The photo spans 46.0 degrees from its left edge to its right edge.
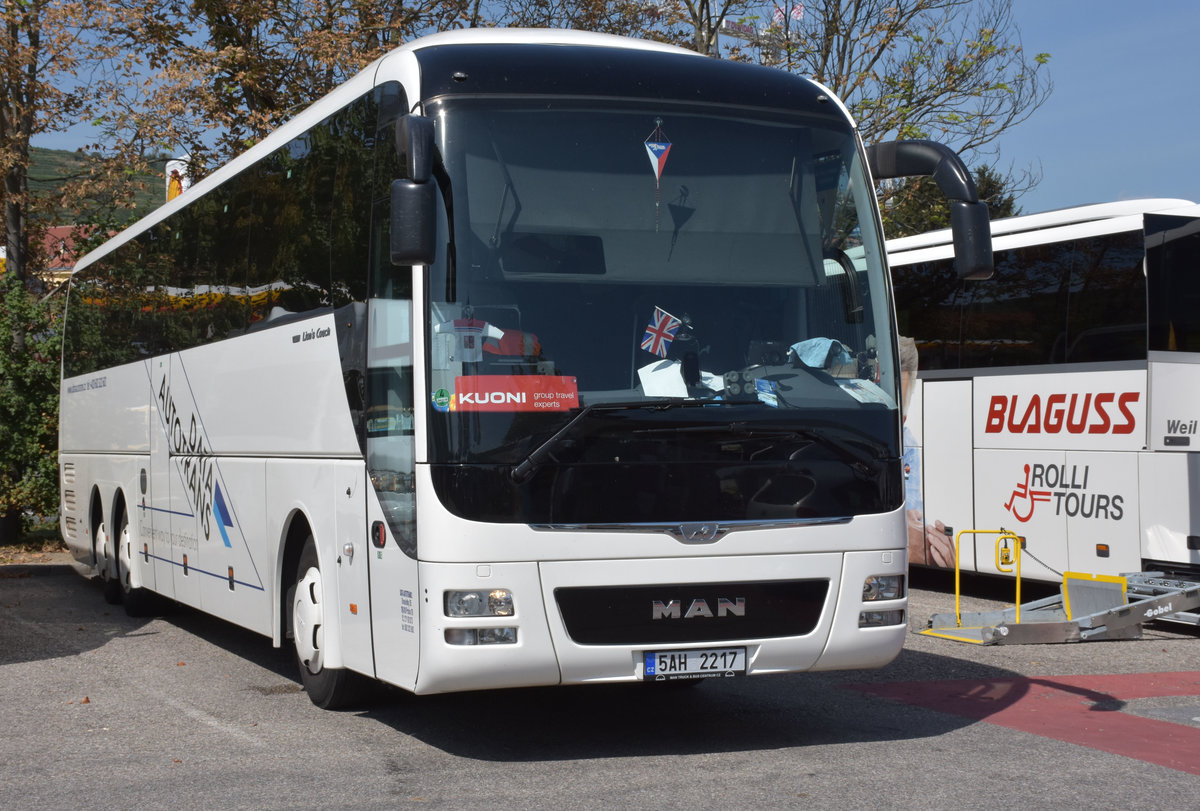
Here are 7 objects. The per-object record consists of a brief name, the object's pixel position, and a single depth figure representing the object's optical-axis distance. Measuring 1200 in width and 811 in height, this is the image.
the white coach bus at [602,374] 6.79
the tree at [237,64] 19.97
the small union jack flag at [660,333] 7.03
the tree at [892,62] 25.06
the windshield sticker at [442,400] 6.79
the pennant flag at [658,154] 7.30
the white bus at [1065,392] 12.77
